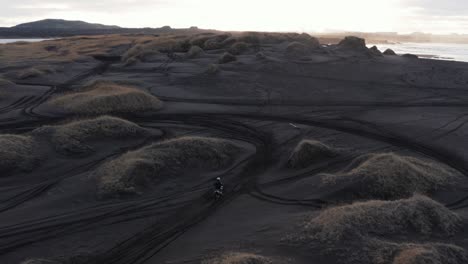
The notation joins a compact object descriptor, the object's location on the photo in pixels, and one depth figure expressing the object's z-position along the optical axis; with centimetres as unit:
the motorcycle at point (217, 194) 1759
